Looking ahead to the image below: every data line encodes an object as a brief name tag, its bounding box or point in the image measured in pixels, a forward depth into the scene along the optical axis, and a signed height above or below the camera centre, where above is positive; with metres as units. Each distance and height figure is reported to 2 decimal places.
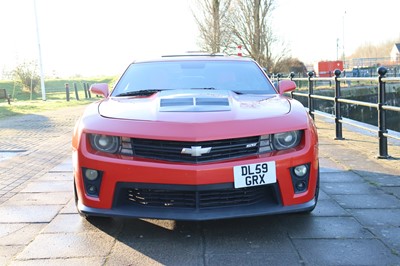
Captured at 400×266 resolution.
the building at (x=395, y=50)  78.86 +4.28
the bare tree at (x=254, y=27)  31.20 +3.80
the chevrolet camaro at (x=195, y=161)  3.06 -0.55
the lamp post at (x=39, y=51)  29.60 +2.79
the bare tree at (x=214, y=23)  30.77 +4.19
